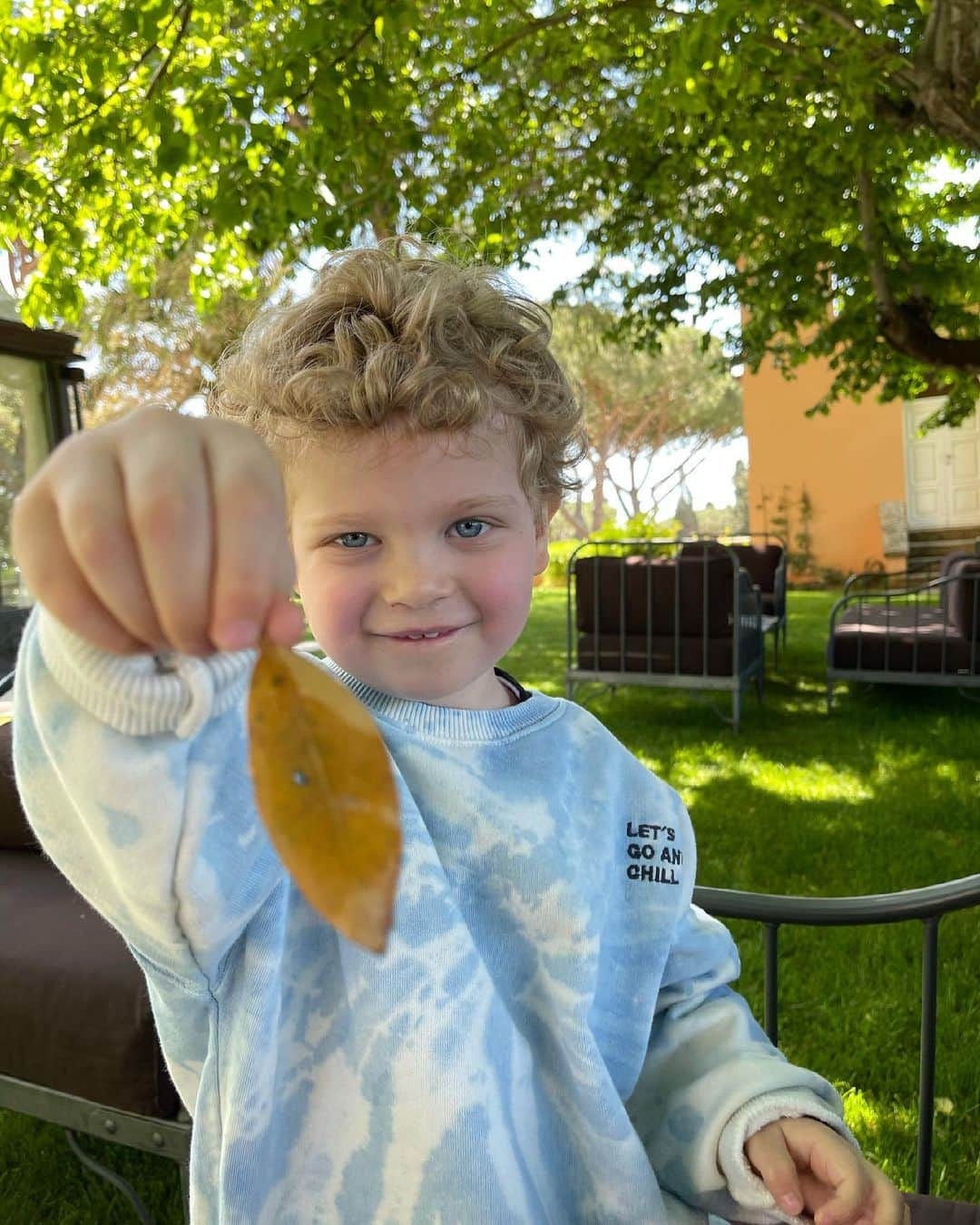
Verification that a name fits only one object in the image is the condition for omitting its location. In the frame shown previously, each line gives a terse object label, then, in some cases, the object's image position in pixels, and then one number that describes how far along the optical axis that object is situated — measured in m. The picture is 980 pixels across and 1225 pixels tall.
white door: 14.31
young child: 0.67
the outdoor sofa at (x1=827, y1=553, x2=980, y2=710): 5.66
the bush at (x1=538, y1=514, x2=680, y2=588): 8.70
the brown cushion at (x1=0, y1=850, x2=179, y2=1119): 1.59
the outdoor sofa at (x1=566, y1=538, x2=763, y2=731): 5.75
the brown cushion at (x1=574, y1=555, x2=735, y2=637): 5.78
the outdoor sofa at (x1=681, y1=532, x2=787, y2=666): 8.12
